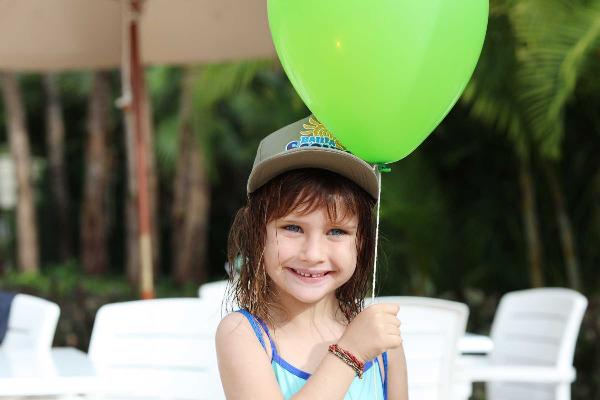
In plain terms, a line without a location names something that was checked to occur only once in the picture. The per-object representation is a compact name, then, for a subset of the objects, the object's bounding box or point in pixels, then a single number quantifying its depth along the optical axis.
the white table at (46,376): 2.84
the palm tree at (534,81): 5.31
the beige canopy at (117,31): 5.18
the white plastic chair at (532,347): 3.70
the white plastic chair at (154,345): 2.78
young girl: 1.85
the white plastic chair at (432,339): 2.89
